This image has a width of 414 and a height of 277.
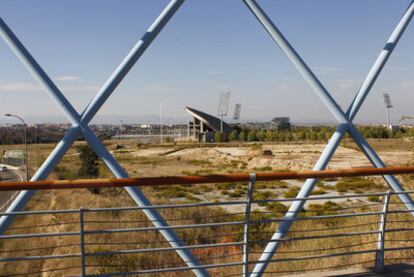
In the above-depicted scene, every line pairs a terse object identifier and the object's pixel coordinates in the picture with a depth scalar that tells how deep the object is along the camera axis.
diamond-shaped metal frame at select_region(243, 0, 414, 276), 2.84
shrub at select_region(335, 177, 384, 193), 25.44
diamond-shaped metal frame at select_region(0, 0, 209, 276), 2.46
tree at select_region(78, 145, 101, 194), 24.97
